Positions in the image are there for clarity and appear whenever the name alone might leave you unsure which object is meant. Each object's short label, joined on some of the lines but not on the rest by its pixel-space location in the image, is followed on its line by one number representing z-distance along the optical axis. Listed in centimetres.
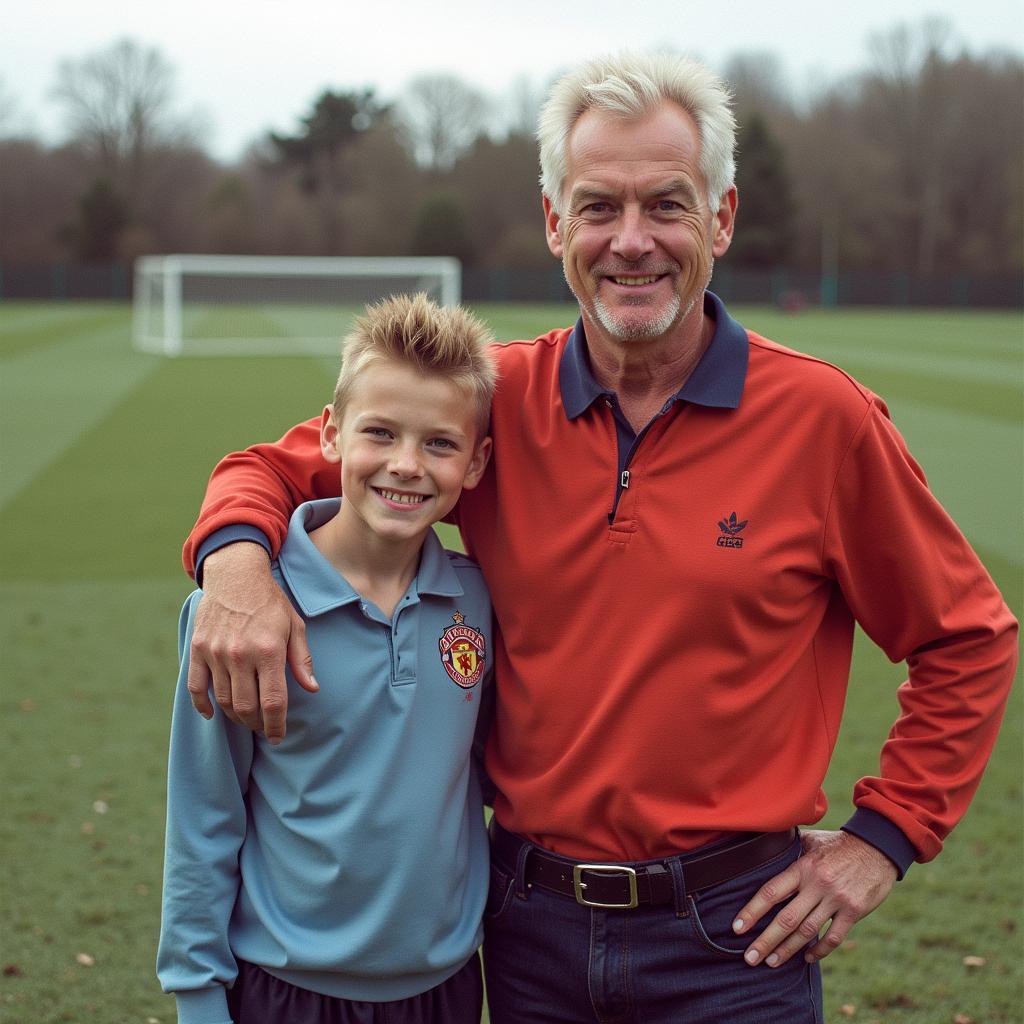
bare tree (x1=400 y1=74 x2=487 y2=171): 7419
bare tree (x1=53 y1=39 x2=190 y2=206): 7056
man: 231
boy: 231
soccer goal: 3117
